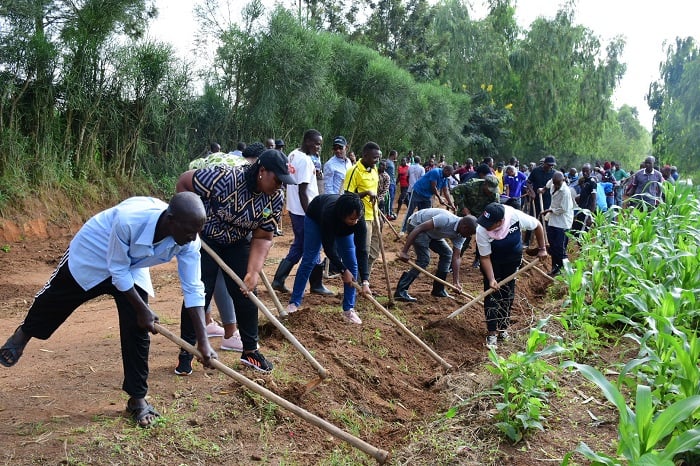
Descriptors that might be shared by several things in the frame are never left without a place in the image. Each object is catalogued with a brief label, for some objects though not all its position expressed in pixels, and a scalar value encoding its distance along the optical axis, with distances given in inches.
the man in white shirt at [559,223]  346.3
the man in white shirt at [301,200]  263.6
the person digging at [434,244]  266.2
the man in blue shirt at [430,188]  389.4
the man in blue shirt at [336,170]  302.1
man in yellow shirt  275.4
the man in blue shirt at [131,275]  118.0
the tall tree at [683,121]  1275.8
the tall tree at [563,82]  1334.9
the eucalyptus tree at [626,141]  1752.0
